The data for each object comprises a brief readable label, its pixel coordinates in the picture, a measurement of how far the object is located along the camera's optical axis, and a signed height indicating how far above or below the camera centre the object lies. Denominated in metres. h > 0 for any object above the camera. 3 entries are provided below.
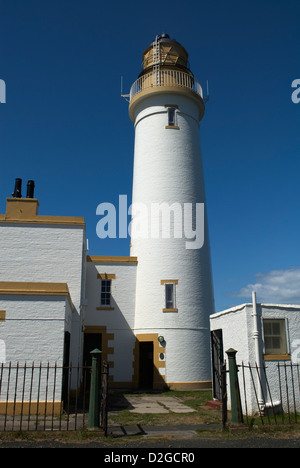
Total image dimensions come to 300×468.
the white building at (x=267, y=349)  11.21 -0.21
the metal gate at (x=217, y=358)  14.06 -0.56
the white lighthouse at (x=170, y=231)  19.44 +5.33
